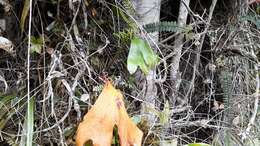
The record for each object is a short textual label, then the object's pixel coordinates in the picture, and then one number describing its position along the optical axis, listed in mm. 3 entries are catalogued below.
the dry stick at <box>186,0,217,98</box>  1196
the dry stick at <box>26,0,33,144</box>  830
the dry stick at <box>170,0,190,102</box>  1165
